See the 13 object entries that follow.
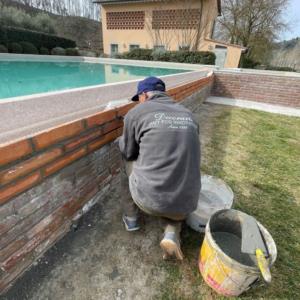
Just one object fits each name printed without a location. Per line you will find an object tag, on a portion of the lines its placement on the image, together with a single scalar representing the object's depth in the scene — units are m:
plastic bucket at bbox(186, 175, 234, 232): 1.96
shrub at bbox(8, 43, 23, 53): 13.03
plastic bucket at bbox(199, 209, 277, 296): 1.32
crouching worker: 1.47
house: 16.75
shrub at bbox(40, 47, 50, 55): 14.70
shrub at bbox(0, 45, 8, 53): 12.04
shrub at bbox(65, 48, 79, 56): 15.02
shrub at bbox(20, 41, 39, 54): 13.48
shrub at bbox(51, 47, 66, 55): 14.63
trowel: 1.20
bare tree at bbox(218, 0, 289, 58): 18.92
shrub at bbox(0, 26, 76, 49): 13.04
